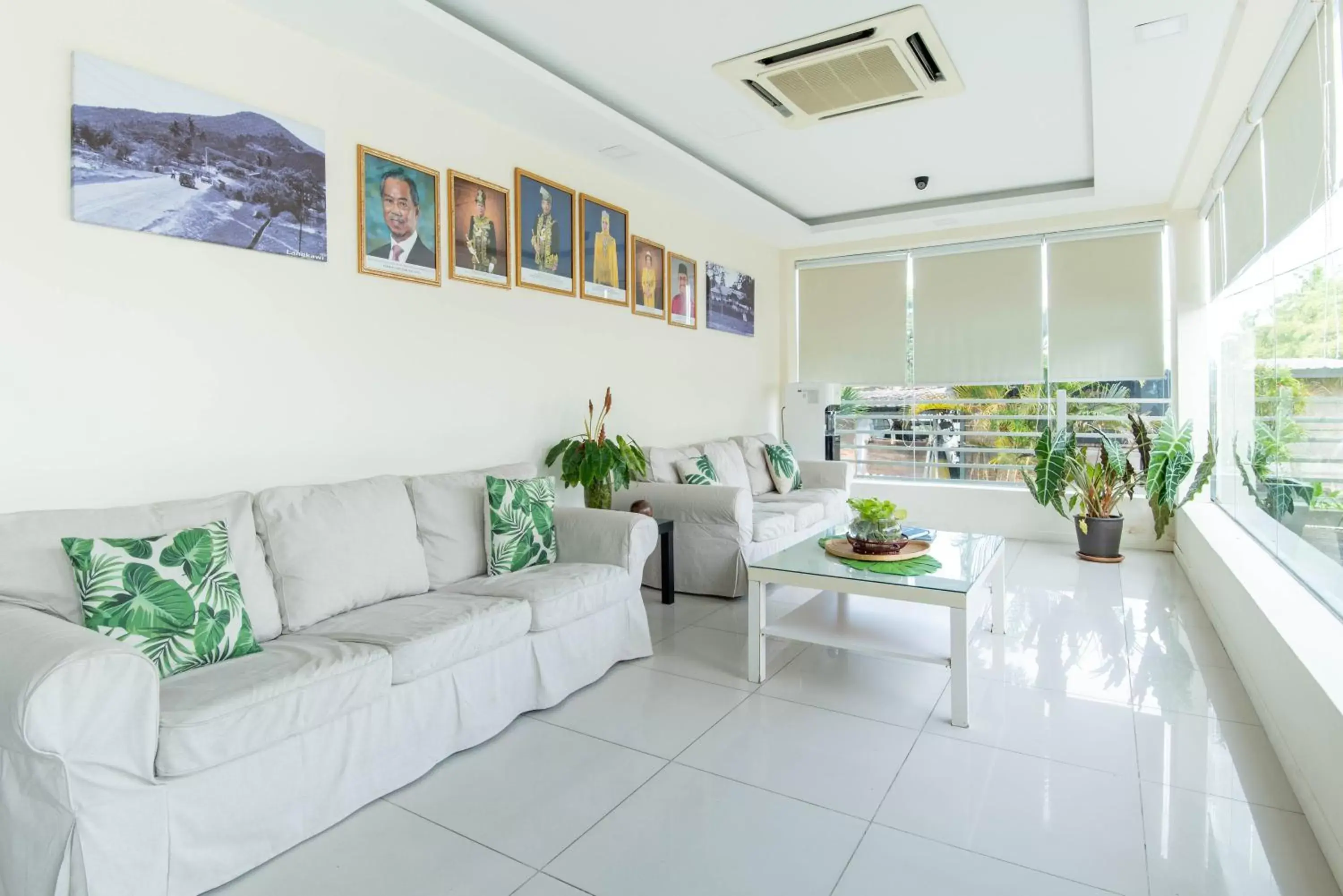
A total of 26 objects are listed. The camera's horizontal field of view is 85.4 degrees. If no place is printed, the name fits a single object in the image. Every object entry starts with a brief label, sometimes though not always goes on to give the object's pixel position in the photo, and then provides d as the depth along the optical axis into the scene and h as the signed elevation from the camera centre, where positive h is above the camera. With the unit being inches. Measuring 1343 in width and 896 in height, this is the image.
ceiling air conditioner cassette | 128.2 +72.3
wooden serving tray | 128.4 -19.4
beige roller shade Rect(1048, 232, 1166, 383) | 231.1 +43.6
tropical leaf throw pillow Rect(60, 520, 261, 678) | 79.7 -16.5
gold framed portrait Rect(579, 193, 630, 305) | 184.1 +51.5
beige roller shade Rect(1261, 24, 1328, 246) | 100.0 +44.8
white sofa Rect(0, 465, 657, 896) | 63.5 -25.5
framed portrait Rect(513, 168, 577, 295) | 163.6 +49.9
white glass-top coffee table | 108.2 -27.9
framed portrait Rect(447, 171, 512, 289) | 148.3 +45.9
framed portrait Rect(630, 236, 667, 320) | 205.2 +48.2
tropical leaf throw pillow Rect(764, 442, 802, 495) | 231.9 -7.4
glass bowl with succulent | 131.6 -15.4
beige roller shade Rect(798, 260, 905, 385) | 272.1 +46.6
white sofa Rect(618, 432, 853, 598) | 171.5 -19.5
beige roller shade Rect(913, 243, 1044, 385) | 249.8 +44.6
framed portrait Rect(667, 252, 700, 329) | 220.7 +48.1
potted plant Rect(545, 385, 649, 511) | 163.9 -4.0
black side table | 172.1 -28.7
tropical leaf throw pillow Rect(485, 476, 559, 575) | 129.9 -14.3
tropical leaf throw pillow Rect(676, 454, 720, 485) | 190.7 -6.7
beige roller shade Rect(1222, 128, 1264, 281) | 139.3 +48.7
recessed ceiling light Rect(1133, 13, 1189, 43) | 117.6 +68.1
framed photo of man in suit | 130.9 +43.3
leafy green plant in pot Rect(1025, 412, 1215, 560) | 210.1 -10.3
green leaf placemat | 121.0 -20.8
